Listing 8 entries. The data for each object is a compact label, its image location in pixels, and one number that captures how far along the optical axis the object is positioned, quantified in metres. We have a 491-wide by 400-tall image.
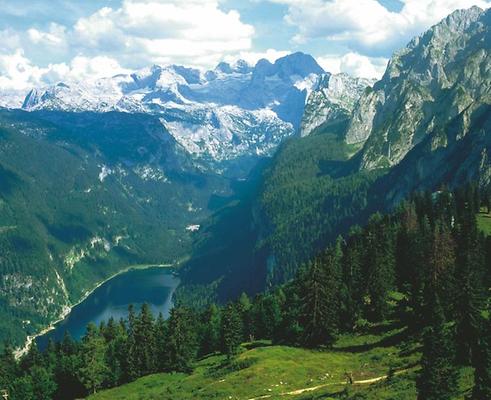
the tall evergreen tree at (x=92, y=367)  115.12
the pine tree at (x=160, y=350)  119.44
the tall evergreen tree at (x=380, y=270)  107.06
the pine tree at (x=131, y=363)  117.62
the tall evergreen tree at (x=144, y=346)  118.88
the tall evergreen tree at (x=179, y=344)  111.25
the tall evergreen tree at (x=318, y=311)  99.69
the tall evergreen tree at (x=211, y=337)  129.24
